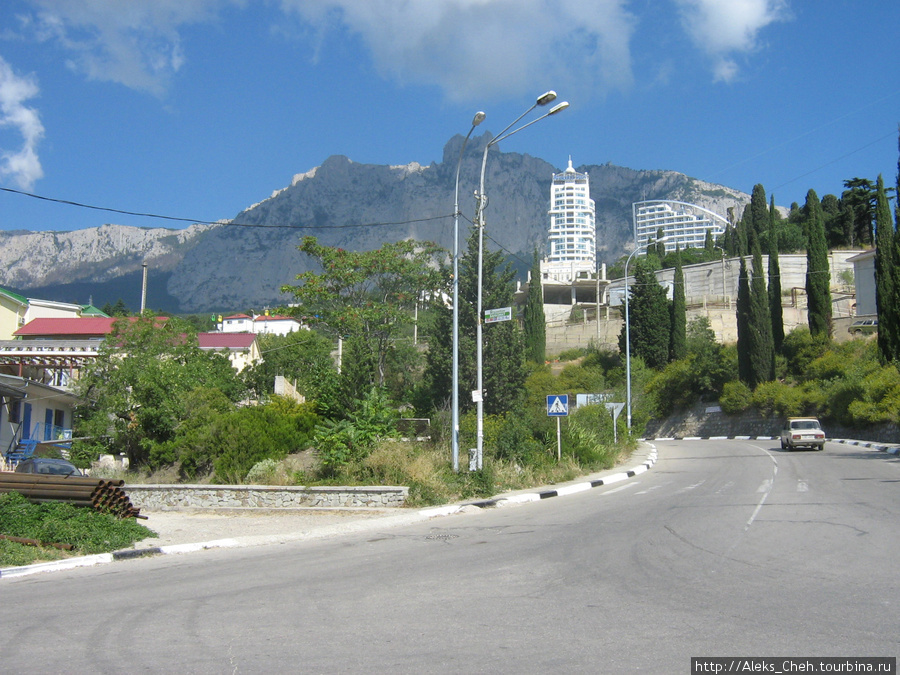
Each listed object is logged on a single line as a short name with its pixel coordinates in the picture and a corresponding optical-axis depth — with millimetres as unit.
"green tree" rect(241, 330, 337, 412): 33816
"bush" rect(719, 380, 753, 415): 51688
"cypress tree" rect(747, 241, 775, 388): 50281
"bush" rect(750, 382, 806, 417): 46081
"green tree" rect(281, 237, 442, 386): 33656
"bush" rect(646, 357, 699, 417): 58078
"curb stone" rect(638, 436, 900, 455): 29628
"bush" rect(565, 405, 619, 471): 23516
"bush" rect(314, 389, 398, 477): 17000
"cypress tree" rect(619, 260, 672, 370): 61906
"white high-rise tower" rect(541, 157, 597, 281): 156875
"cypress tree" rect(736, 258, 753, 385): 51500
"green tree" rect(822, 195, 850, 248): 84500
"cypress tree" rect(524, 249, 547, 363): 66375
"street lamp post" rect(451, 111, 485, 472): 16338
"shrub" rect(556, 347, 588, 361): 71525
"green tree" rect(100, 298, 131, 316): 103069
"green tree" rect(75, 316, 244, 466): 25703
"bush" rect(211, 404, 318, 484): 20016
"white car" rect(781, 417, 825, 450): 32344
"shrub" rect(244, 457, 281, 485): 17934
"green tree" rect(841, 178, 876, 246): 79750
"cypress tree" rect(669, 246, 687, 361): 61312
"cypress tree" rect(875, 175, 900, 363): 32375
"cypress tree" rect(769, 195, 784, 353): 52625
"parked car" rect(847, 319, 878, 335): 51281
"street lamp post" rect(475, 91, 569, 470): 15797
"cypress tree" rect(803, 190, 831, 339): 49688
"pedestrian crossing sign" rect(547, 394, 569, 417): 20438
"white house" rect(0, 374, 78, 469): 28578
